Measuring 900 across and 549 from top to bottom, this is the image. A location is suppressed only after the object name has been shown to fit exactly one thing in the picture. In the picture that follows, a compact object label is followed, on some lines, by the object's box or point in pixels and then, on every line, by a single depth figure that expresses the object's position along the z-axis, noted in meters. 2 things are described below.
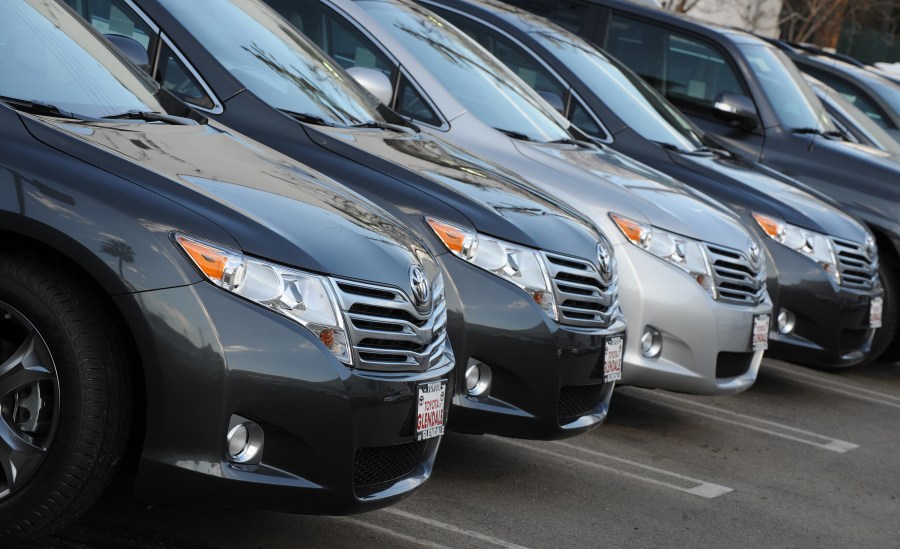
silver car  12.75
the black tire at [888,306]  18.89
